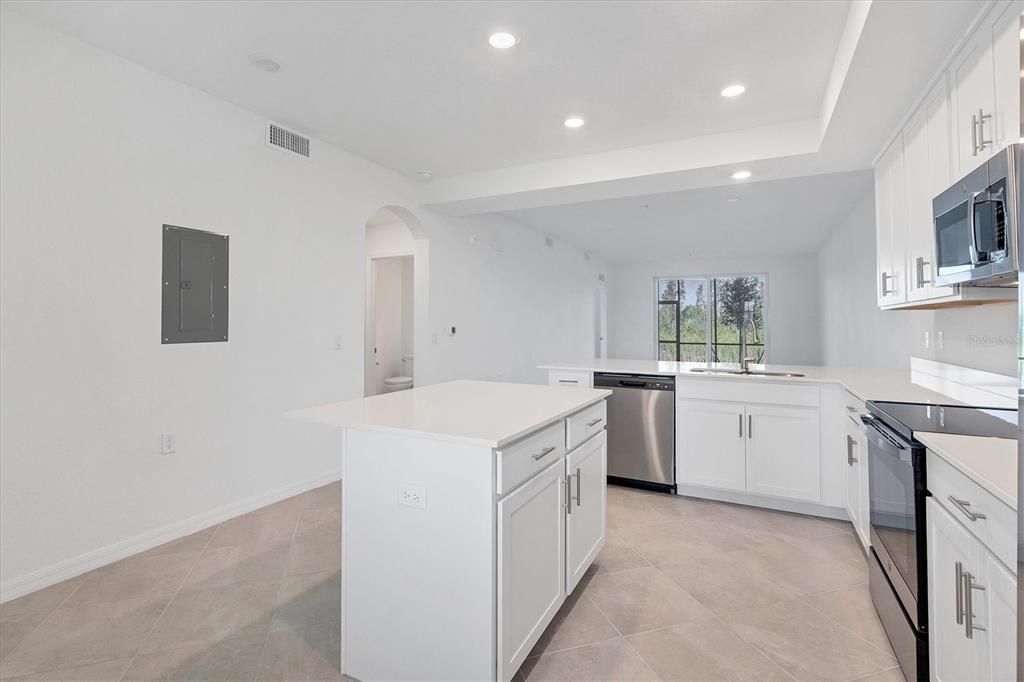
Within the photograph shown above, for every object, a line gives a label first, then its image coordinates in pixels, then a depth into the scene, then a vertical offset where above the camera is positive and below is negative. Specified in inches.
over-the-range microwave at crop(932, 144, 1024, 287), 54.0 +14.7
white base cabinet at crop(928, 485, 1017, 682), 41.2 -24.6
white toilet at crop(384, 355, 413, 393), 259.3 -19.6
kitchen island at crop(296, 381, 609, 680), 58.4 -24.4
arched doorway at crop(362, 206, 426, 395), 234.2 +21.9
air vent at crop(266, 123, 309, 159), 135.7 +58.4
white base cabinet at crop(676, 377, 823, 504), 122.3 -24.0
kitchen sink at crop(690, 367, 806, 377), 130.3 -7.0
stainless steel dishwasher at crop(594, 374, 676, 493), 139.6 -24.1
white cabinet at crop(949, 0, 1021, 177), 60.9 +35.3
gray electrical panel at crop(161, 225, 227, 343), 113.5 +14.3
